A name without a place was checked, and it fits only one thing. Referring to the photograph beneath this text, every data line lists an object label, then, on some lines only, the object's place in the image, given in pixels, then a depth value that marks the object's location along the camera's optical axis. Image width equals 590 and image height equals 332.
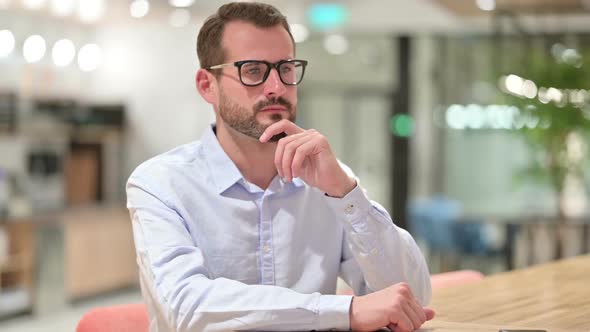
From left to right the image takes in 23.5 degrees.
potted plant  11.92
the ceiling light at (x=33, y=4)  12.86
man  2.54
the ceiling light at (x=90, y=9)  13.72
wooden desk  2.68
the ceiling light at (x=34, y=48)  13.44
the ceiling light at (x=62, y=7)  13.21
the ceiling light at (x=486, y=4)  10.67
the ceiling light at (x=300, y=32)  15.75
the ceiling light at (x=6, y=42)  12.90
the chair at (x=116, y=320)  2.92
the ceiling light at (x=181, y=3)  13.24
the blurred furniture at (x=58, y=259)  12.28
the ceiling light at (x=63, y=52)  14.26
